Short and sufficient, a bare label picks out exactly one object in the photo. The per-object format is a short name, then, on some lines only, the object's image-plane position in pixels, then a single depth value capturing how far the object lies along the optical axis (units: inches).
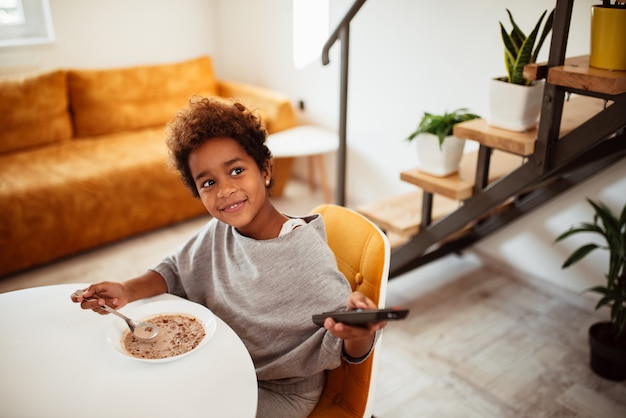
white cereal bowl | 43.6
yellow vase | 59.5
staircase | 60.5
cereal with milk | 43.0
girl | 46.4
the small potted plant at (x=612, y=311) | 75.6
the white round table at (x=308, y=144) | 124.6
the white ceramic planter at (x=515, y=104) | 69.2
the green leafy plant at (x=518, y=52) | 69.0
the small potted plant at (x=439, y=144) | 80.0
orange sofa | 108.8
